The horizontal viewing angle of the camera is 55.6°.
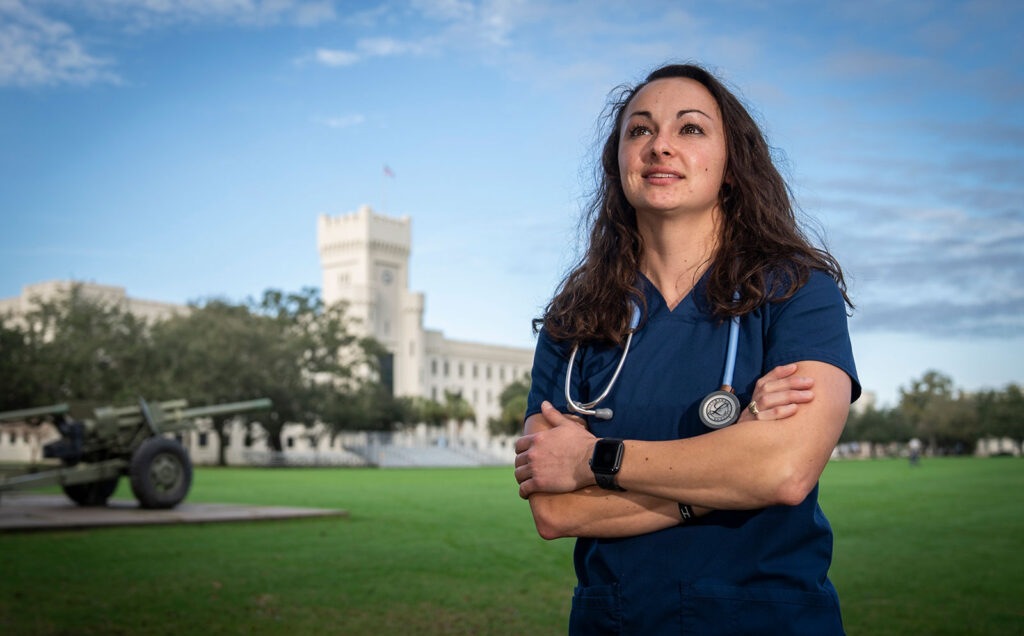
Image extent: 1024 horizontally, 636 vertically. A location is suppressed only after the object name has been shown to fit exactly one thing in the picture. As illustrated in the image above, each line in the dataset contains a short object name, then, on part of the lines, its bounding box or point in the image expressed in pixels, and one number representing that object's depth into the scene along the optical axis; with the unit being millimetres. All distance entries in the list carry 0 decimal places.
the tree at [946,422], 100750
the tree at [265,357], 49375
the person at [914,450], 45119
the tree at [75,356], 41062
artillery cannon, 13930
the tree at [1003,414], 97625
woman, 1930
